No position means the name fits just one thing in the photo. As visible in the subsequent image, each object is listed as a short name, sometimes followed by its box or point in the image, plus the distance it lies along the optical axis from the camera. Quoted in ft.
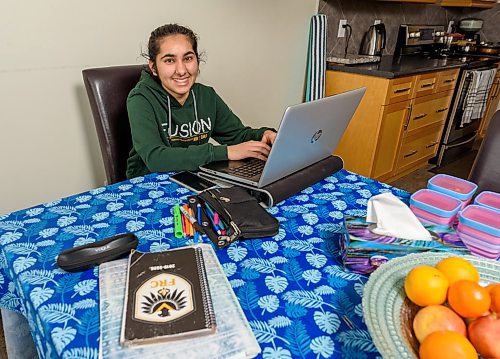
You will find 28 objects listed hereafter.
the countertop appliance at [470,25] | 13.48
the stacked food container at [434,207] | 2.84
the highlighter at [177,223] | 2.74
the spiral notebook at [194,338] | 1.76
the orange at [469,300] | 1.63
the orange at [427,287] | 1.74
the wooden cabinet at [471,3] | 11.14
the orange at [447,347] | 1.44
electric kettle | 10.09
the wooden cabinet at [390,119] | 8.63
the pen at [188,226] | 2.77
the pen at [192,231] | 2.75
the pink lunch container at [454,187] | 3.02
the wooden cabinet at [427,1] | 9.63
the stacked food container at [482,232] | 2.58
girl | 3.89
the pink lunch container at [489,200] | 3.08
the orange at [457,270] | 1.85
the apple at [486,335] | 1.50
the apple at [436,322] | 1.61
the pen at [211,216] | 2.75
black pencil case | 2.70
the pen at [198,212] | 2.82
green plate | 1.59
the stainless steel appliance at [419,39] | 11.34
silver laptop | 2.89
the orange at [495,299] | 1.66
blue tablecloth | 1.92
